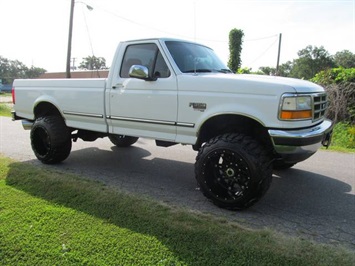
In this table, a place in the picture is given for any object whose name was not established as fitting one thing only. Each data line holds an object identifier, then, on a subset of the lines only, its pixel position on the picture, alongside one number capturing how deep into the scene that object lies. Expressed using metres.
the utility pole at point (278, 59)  31.20
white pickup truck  3.53
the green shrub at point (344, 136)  8.83
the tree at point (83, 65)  57.81
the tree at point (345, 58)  78.25
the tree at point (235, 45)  24.12
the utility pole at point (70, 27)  18.86
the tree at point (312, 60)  77.94
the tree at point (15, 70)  94.00
